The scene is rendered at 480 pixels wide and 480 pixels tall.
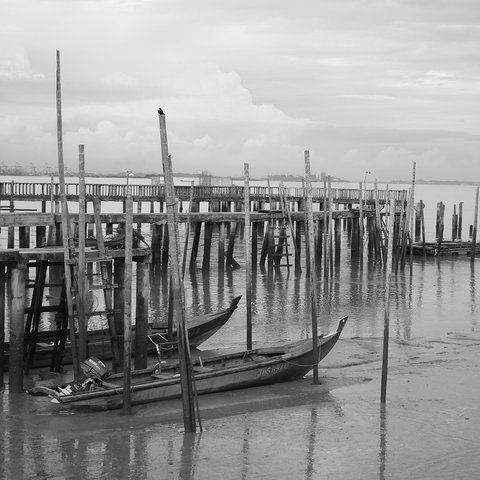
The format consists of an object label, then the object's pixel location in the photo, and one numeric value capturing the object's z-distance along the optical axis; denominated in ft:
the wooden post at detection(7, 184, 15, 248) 103.32
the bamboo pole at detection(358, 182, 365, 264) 112.27
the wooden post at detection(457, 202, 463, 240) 147.64
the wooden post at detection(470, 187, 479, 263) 123.54
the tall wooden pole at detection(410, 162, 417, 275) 105.57
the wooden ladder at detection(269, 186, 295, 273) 104.78
